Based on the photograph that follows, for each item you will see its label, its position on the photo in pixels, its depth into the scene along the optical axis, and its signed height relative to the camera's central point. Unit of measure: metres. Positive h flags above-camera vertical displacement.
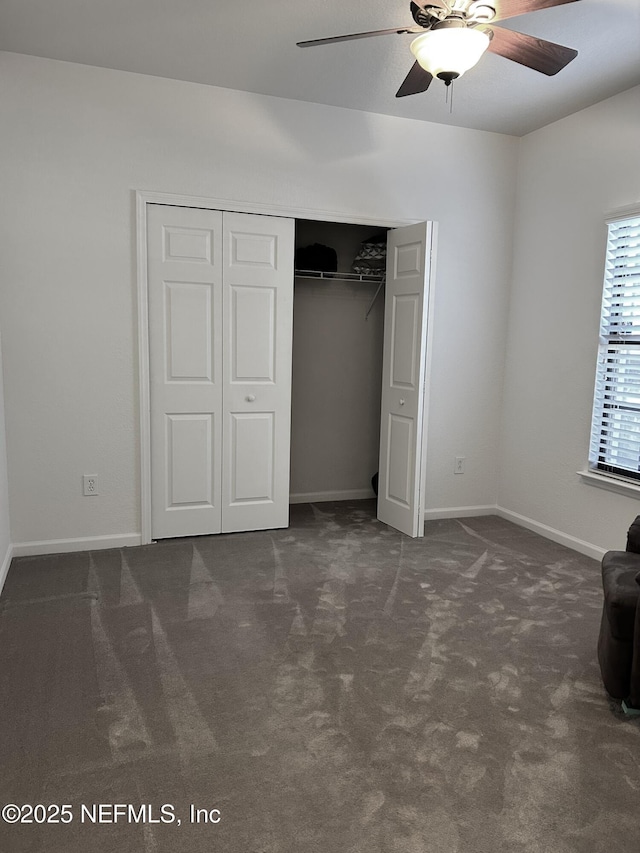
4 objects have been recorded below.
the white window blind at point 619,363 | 3.64 -0.07
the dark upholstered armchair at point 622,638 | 2.22 -1.03
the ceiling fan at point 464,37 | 2.17 +1.13
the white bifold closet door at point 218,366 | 3.86 -0.17
